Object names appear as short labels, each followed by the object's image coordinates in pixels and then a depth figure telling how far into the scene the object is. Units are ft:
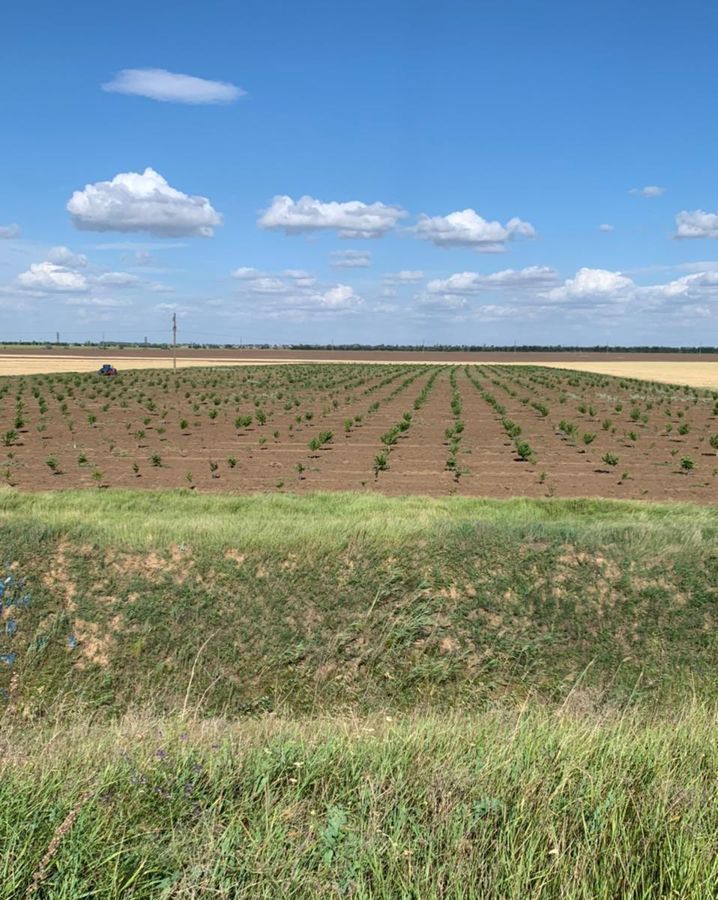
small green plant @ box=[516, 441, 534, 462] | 76.23
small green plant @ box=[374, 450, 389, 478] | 67.82
